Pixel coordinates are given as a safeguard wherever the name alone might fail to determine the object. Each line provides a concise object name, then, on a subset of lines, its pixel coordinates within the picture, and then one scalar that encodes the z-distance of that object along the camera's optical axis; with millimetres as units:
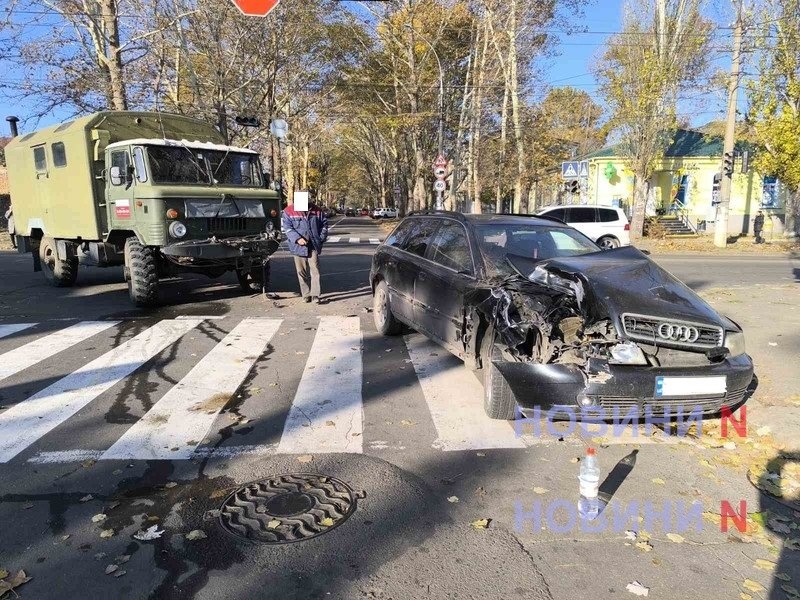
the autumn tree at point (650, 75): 23719
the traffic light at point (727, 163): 22344
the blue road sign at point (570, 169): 20156
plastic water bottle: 3176
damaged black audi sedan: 3936
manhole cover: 3139
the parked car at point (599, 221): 20094
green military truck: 9141
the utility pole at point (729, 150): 21734
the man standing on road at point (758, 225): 26531
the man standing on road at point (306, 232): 9578
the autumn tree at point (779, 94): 22938
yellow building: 33219
